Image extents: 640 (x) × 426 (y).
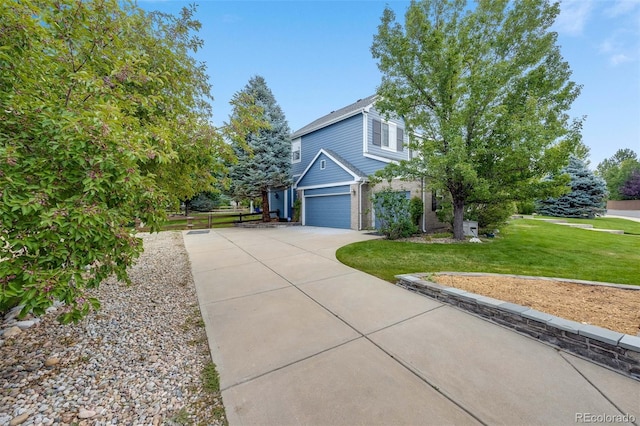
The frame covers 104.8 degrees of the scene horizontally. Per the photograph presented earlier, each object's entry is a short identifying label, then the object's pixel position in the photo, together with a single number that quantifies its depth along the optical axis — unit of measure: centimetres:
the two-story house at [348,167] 1212
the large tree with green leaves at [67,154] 175
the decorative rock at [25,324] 312
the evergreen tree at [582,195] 1870
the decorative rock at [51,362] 240
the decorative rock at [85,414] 182
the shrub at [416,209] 1037
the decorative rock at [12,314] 337
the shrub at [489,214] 945
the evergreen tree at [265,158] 1448
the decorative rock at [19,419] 175
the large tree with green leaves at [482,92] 693
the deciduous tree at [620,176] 3312
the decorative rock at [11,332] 292
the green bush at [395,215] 937
